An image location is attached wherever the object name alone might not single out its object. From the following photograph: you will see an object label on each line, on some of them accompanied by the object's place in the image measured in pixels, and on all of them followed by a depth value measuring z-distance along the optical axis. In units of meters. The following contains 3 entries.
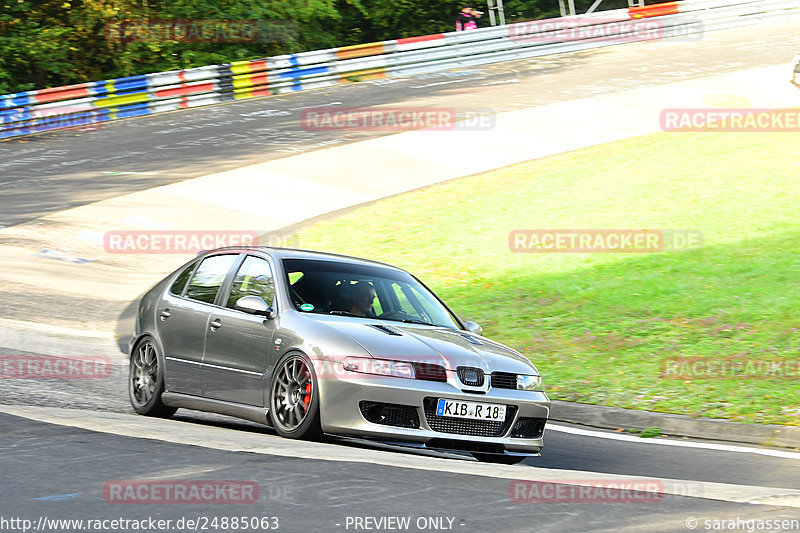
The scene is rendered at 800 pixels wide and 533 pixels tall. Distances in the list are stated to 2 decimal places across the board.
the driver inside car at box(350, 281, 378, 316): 16.70
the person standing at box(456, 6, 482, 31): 74.50
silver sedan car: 14.77
